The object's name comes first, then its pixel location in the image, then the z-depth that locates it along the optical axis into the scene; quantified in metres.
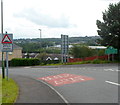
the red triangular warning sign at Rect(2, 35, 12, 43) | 7.44
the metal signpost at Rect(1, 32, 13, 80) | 7.46
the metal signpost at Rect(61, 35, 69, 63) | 16.78
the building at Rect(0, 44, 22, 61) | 33.78
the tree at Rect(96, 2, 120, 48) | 16.35
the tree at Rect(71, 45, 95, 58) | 25.48
